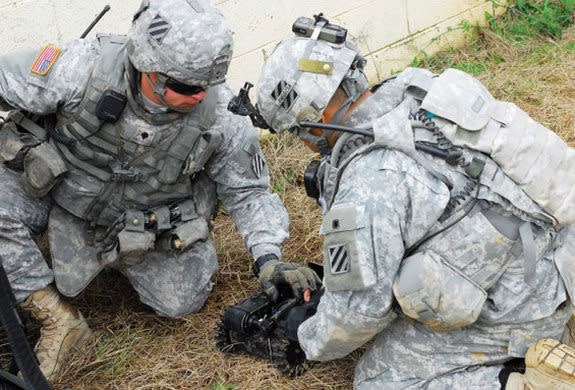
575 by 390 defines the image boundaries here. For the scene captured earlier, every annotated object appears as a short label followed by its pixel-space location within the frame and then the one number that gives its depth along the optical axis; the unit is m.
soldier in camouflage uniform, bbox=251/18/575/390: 3.20
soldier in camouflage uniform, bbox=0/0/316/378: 3.93
